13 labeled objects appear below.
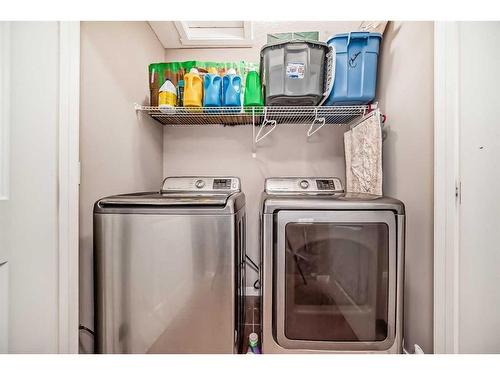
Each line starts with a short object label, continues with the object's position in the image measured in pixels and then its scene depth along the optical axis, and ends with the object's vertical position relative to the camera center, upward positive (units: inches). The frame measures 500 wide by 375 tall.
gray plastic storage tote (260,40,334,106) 58.6 +29.4
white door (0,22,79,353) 35.5 -0.9
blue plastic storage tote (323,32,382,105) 59.8 +31.3
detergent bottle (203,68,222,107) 63.4 +25.9
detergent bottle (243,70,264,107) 63.6 +26.3
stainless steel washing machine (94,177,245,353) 44.2 -16.5
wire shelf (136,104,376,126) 66.1 +21.7
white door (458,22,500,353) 37.9 -0.2
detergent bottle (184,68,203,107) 63.3 +26.2
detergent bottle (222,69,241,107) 63.9 +26.3
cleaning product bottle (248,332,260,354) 54.5 -36.9
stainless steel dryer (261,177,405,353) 45.9 -18.0
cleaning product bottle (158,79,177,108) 63.8 +24.6
